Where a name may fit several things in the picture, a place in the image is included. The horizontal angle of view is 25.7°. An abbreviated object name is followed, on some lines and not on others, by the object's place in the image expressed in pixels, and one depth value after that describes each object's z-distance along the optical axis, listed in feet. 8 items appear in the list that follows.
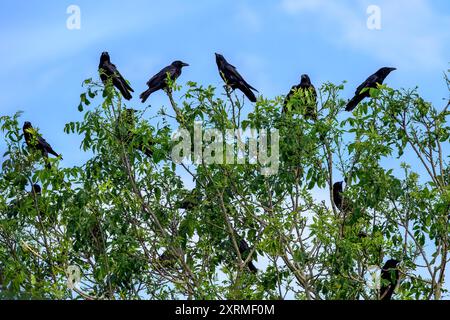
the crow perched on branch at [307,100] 50.93
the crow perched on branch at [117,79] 54.70
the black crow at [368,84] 56.24
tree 47.50
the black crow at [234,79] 54.44
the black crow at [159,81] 54.95
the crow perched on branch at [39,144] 50.42
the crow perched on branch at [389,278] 45.83
